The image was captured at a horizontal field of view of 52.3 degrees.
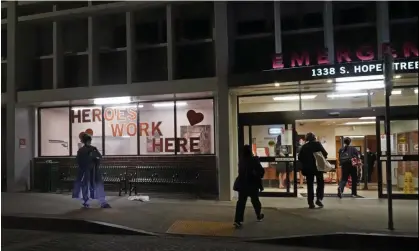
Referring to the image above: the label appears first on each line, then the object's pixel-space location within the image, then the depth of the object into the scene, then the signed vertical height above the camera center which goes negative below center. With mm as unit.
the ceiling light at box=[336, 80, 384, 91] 10412 +1426
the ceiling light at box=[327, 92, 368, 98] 11562 +1297
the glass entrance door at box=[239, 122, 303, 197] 12125 -310
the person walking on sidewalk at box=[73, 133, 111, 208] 10438 -686
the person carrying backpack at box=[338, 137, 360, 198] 11648 -662
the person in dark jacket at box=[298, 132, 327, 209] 10109 -559
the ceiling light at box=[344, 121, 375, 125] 11853 +537
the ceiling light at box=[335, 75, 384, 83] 9680 +1493
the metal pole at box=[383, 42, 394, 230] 5427 +634
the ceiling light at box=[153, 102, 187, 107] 13527 +1314
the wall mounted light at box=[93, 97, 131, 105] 13370 +1448
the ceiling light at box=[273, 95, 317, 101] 12145 +1298
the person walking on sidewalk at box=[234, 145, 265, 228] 8305 -692
